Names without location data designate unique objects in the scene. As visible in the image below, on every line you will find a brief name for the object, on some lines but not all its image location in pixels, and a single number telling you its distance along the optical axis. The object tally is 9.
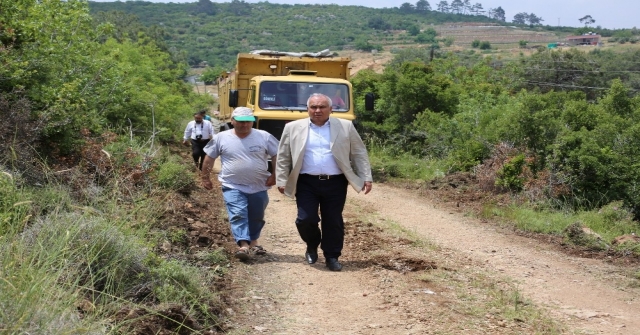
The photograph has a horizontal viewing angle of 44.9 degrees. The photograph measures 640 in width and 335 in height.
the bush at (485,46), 99.06
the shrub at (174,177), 12.02
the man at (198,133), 16.78
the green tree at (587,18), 143.25
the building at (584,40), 101.84
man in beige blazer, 8.05
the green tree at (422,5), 183.56
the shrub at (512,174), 13.51
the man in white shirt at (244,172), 8.50
